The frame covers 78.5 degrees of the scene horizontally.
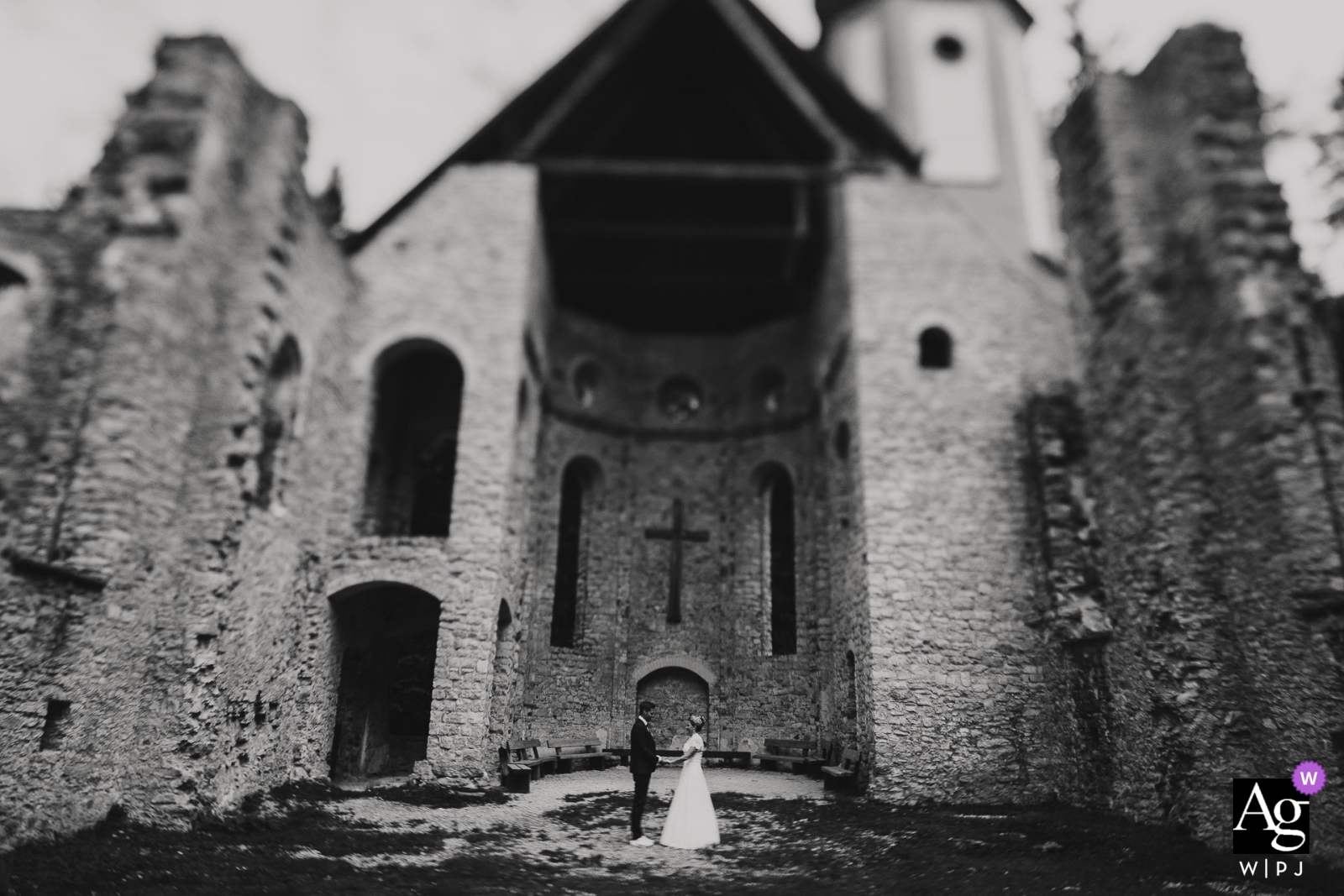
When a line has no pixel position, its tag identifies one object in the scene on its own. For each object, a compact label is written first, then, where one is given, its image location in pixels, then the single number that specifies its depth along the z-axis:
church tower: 21.38
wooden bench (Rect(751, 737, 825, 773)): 13.35
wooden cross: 16.34
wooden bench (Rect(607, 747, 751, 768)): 14.65
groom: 7.87
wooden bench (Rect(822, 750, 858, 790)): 11.04
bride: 7.71
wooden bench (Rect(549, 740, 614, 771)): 13.07
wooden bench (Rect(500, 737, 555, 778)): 12.01
